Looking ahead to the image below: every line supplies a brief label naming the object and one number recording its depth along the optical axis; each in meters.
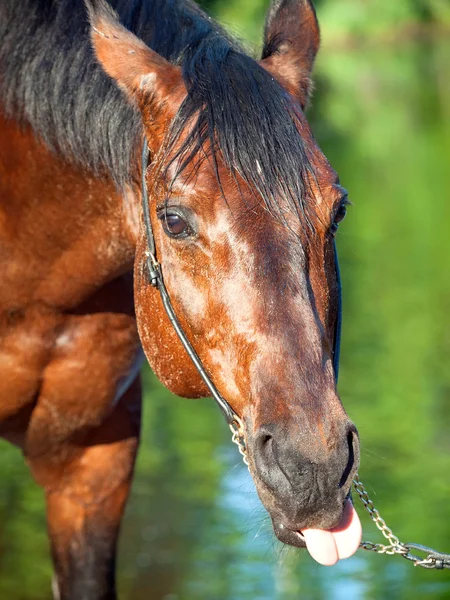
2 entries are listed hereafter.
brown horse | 4.95
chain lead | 5.56
